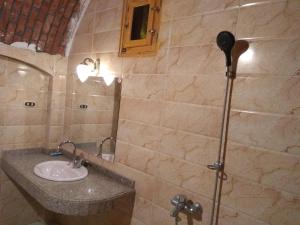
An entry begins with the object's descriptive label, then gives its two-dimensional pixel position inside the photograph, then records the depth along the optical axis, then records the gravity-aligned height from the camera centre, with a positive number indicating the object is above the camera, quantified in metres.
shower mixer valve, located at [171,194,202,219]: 1.45 -0.62
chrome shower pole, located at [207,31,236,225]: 1.33 -0.25
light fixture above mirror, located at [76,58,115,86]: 2.12 +0.26
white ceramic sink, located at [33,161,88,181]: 2.07 -0.68
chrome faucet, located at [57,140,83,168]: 2.21 -0.61
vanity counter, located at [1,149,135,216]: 1.56 -0.68
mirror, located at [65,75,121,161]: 2.04 -0.16
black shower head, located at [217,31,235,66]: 1.22 +0.36
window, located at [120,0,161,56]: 1.73 +0.58
